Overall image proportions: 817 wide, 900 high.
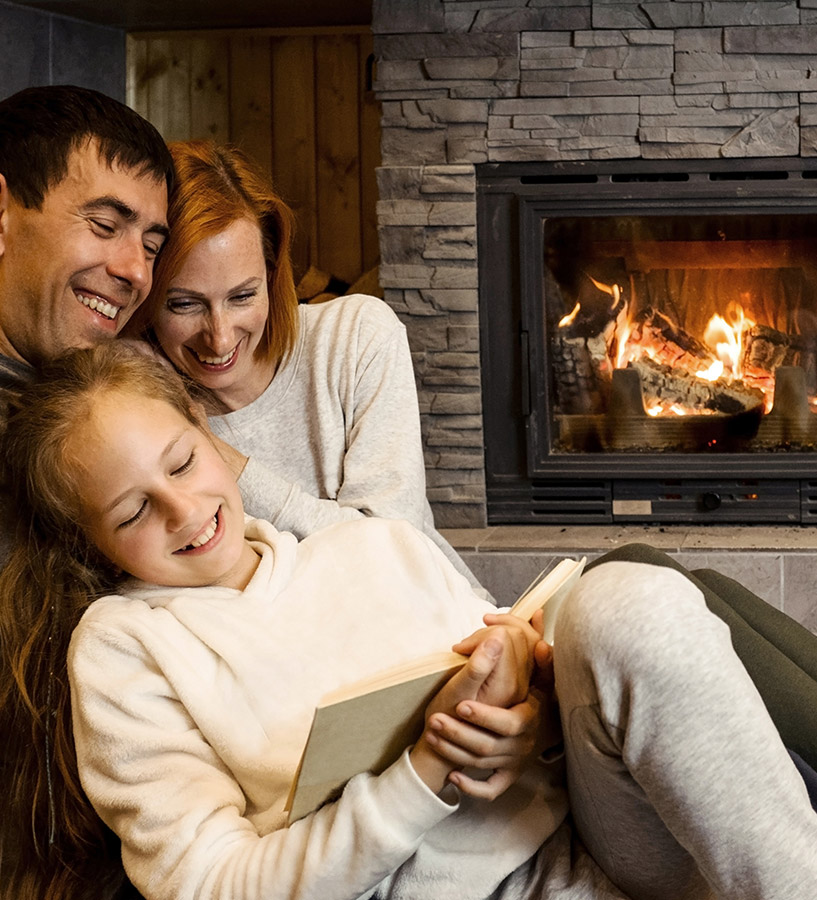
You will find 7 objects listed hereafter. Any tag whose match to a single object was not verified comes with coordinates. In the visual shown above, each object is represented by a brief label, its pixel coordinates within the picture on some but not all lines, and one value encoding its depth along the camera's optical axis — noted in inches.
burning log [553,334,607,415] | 99.3
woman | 58.0
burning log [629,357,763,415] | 98.7
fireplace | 96.2
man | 50.0
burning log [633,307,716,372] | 99.1
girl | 30.8
